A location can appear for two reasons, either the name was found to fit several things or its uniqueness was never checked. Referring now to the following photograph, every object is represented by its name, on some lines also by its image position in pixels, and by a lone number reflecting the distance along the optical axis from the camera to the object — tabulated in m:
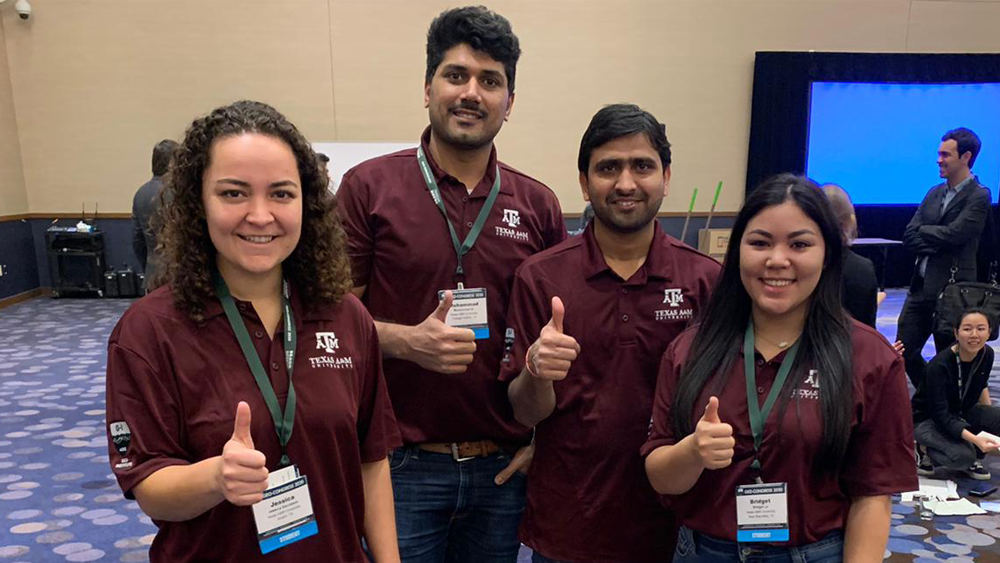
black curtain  8.25
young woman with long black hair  1.35
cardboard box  8.19
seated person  3.54
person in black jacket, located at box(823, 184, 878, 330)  3.09
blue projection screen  8.33
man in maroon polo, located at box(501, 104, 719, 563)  1.53
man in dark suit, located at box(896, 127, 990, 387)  4.28
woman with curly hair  1.08
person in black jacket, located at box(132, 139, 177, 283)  4.64
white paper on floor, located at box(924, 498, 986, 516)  3.17
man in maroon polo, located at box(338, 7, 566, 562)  1.67
